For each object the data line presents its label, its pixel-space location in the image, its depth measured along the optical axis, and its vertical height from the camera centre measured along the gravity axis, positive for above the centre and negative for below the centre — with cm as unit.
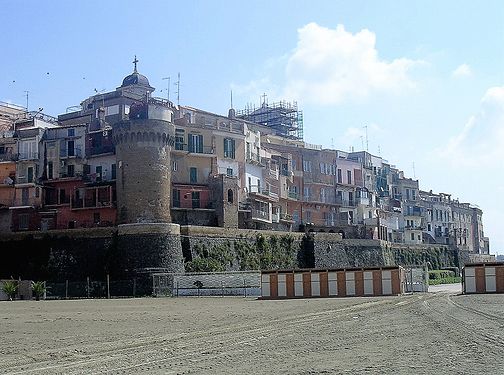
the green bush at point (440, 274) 10323 -49
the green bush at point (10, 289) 5972 -86
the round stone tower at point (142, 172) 6794 +992
